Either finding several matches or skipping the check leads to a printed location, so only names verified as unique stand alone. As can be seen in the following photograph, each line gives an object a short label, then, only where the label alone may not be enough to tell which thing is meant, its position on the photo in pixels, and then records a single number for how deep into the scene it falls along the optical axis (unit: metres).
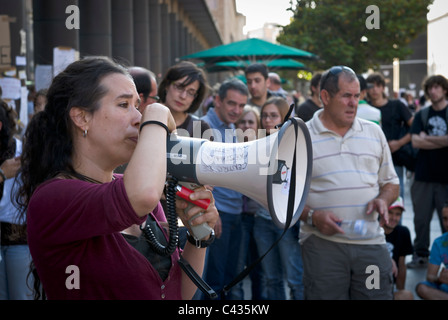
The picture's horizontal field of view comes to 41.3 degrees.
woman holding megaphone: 1.76
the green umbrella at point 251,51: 11.90
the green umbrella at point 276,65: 14.53
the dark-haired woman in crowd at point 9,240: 3.95
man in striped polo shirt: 3.94
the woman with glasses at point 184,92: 4.49
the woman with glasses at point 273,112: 5.39
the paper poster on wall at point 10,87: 5.84
